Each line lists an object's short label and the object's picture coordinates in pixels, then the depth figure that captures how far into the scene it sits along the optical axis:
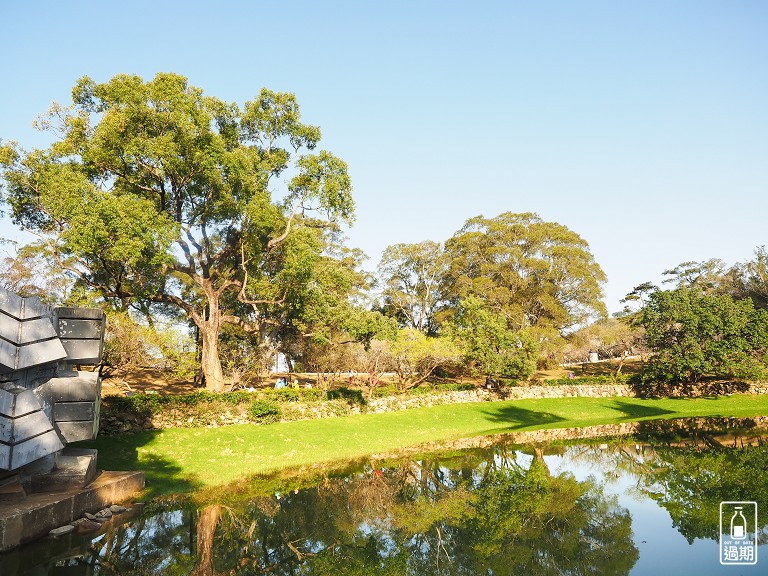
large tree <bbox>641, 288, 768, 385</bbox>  38.12
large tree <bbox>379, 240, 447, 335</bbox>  56.72
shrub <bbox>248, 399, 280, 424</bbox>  25.22
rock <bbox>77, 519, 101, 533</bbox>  10.56
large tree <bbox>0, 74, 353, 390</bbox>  23.52
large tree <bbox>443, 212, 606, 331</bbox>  48.72
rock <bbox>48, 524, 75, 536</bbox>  10.05
